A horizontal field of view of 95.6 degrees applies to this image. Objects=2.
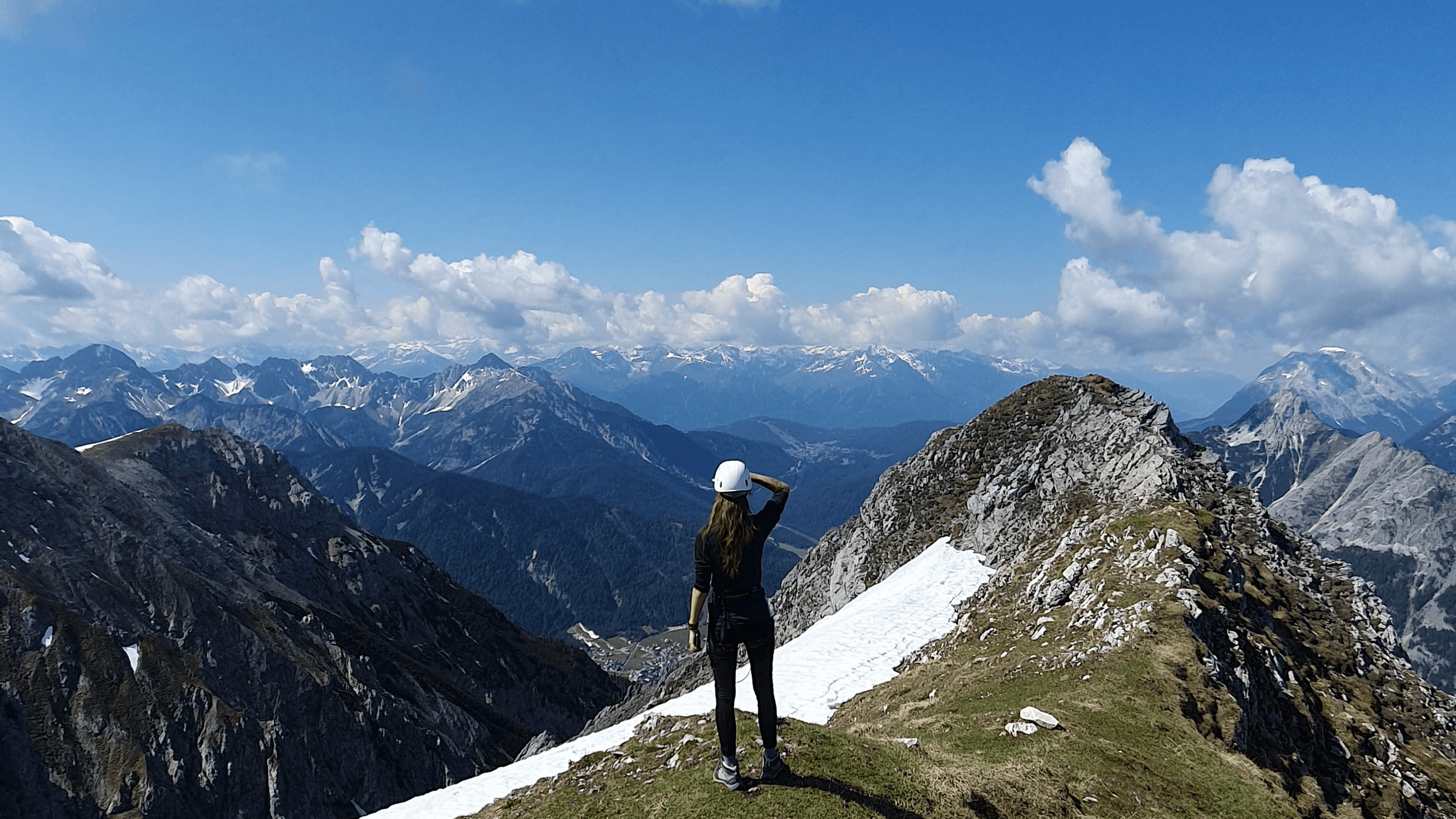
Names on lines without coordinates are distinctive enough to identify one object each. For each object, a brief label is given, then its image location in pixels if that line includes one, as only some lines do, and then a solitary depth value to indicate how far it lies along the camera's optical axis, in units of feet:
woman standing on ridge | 33.86
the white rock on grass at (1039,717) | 56.49
